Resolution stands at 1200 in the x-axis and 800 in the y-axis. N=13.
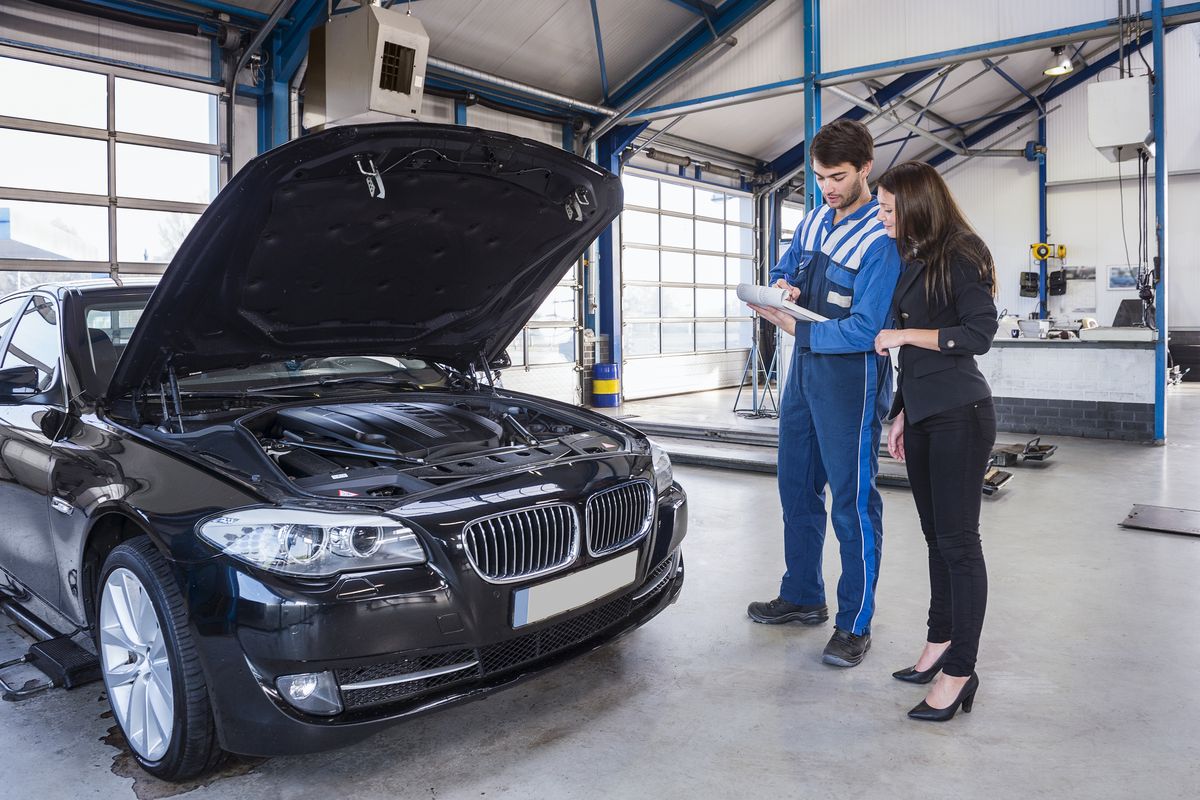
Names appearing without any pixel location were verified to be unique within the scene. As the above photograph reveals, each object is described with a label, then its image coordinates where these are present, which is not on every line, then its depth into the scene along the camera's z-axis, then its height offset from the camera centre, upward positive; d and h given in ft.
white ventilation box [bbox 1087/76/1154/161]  21.29 +7.15
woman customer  6.55 +0.07
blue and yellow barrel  34.91 +0.33
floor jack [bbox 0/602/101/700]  7.06 -2.34
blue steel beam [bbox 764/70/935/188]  35.86 +13.01
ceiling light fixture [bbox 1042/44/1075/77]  34.58 +13.74
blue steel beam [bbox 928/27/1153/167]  43.11 +15.79
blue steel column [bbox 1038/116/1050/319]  45.19 +10.46
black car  5.27 -0.58
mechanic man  7.61 +0.35
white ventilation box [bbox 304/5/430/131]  17.12 +6.90
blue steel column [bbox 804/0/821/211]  25.61 +9.78
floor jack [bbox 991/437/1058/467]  19.19 -1.41
